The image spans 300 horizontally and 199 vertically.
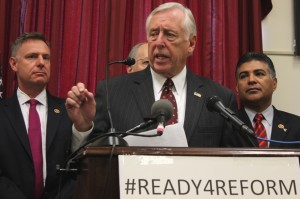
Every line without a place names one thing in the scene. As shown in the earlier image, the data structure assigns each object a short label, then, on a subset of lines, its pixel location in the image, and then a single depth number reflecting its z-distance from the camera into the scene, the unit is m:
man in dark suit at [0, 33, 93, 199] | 2.30
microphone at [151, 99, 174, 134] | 1.38
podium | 1.29
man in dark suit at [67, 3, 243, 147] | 2.02
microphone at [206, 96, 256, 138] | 1.49
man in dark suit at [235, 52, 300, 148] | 2.75
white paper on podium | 1.54
